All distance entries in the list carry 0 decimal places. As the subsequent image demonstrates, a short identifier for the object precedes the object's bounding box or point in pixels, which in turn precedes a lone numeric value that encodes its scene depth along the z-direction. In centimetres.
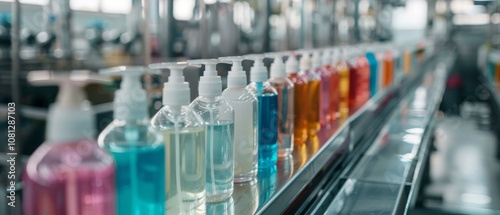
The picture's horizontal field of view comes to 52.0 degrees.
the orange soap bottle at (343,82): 174
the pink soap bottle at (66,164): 49
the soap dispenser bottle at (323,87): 146
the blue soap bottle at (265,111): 104
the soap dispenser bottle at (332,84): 159
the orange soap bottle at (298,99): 125
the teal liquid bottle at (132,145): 60
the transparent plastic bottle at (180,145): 72
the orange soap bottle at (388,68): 269
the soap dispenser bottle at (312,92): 135
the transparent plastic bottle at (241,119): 94
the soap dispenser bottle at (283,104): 116
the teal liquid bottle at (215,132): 83
